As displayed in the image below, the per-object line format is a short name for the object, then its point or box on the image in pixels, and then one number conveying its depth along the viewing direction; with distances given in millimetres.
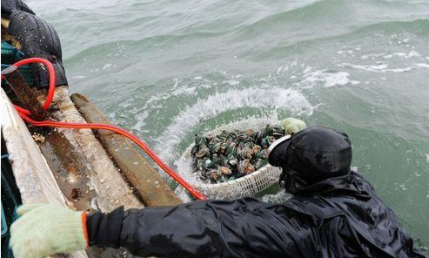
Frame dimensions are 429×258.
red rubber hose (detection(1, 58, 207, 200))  2719
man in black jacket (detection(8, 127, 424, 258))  1480
